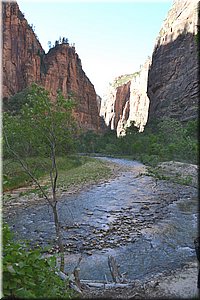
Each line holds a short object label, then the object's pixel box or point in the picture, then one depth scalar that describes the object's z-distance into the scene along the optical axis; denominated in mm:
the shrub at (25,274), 2309
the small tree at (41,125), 7848
